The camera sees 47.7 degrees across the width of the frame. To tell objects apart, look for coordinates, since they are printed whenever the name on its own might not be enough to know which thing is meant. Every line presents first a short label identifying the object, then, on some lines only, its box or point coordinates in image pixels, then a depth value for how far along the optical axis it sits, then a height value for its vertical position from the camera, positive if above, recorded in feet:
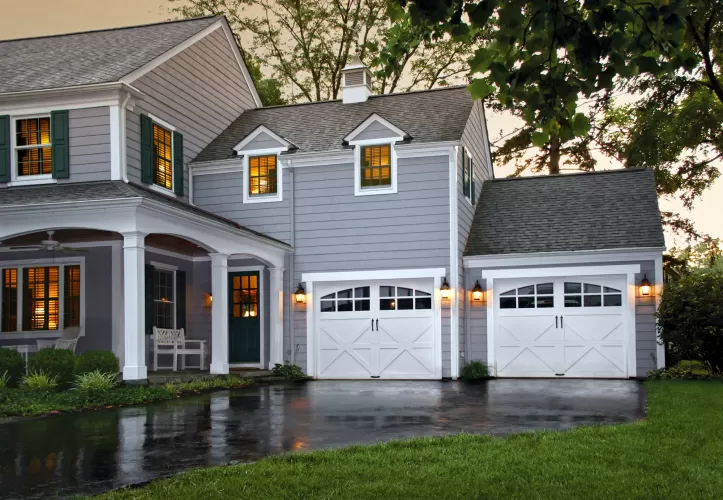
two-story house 52.11 +4.52
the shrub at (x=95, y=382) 40.40 -3.85
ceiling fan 48.11 +3.67
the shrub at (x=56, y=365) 42.65 -3.12
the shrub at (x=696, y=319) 52.60 -1.36
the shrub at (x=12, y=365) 43.93 -3.23
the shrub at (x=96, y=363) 42.78 -3.04
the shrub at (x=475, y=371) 57.31 -4.97
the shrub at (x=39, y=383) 41.06 -3.89
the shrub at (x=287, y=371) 58.03 -4.91
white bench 56.34 -3.02
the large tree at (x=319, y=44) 98.12 +31.51
